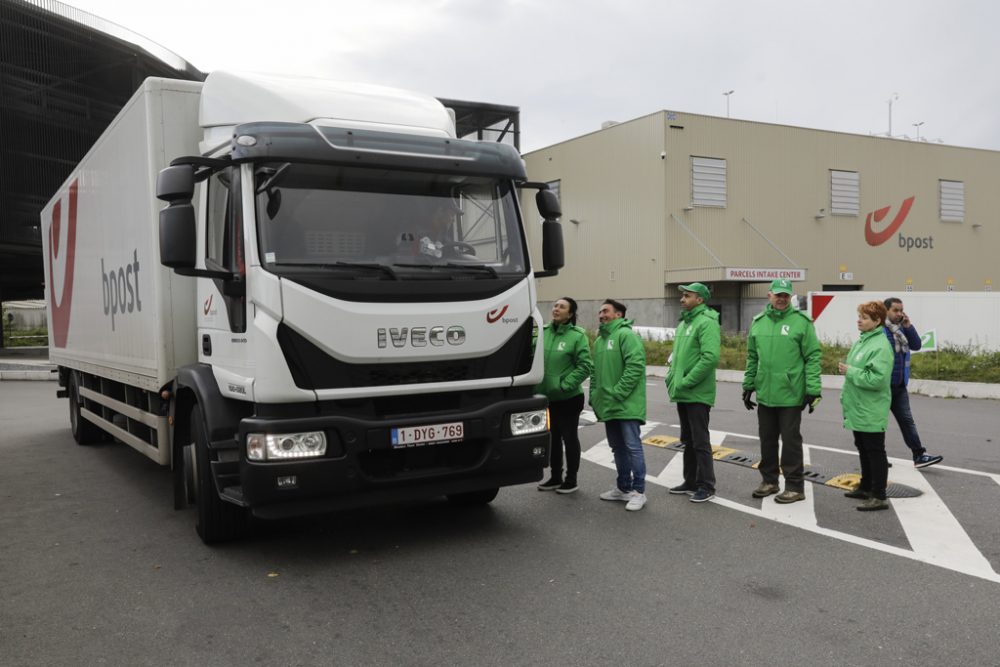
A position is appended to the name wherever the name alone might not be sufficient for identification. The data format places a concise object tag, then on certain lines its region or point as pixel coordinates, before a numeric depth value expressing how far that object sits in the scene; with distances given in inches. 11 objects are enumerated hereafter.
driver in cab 201.9
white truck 186.1
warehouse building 1341.0
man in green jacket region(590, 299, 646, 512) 249.9
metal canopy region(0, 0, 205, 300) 1226.0
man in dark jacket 293.3
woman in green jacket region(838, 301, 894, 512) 237.0
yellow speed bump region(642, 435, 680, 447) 373.7
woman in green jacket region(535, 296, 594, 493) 259.6
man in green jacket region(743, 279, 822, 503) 245.8
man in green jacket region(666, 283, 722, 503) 252.4
